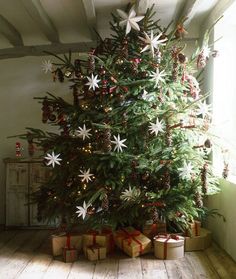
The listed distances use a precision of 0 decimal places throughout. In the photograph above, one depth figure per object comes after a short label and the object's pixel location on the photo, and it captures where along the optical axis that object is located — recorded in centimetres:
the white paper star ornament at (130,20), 294
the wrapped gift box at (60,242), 345
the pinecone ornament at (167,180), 327
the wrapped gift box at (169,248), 330
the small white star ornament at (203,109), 326
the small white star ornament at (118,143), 315
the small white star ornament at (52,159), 326
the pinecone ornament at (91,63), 327
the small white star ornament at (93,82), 320
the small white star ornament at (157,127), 303
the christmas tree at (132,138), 327
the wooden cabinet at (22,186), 436
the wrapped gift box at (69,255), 330
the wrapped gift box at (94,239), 347
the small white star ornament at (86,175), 327
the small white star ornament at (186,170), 314
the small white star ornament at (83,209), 317
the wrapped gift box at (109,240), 351
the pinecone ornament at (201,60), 324
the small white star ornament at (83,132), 325
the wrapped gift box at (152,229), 364
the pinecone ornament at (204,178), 312
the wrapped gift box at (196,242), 351
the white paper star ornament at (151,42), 303
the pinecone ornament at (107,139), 311
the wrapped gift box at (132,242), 335
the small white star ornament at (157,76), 314
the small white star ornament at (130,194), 323
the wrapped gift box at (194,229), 355
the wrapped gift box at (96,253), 333
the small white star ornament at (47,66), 352
